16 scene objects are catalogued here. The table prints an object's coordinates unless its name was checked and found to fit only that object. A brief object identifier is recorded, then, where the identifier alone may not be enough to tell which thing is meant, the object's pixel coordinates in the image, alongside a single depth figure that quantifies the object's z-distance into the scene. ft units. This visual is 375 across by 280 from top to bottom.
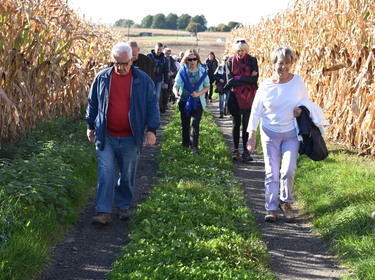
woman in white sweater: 23.73
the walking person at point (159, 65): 51.42
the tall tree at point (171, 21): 531.91
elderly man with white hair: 22.79
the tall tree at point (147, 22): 544.21
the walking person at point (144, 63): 35.29
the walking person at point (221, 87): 45.01
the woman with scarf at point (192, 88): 36.40
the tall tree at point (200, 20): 523.70
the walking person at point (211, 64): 67.21
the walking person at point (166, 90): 59.52
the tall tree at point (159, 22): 529.86
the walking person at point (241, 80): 34.96
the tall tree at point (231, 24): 477.69
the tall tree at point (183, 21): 525.75
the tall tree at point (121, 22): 512.55
